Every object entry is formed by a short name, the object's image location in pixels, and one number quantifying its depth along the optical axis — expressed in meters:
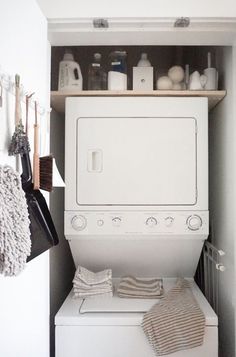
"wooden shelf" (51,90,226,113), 2.20
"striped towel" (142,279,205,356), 1.80
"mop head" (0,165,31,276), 0.86
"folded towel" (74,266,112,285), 2.22
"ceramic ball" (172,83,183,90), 2.35
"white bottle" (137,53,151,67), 2.35
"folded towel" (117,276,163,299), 2.19
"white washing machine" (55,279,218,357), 1.88
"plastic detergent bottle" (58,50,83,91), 2.28
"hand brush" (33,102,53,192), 1.29
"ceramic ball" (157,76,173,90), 2.30
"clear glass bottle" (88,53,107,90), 2.44
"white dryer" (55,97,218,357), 2.15
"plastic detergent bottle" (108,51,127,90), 2.24
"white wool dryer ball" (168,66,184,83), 2.34
